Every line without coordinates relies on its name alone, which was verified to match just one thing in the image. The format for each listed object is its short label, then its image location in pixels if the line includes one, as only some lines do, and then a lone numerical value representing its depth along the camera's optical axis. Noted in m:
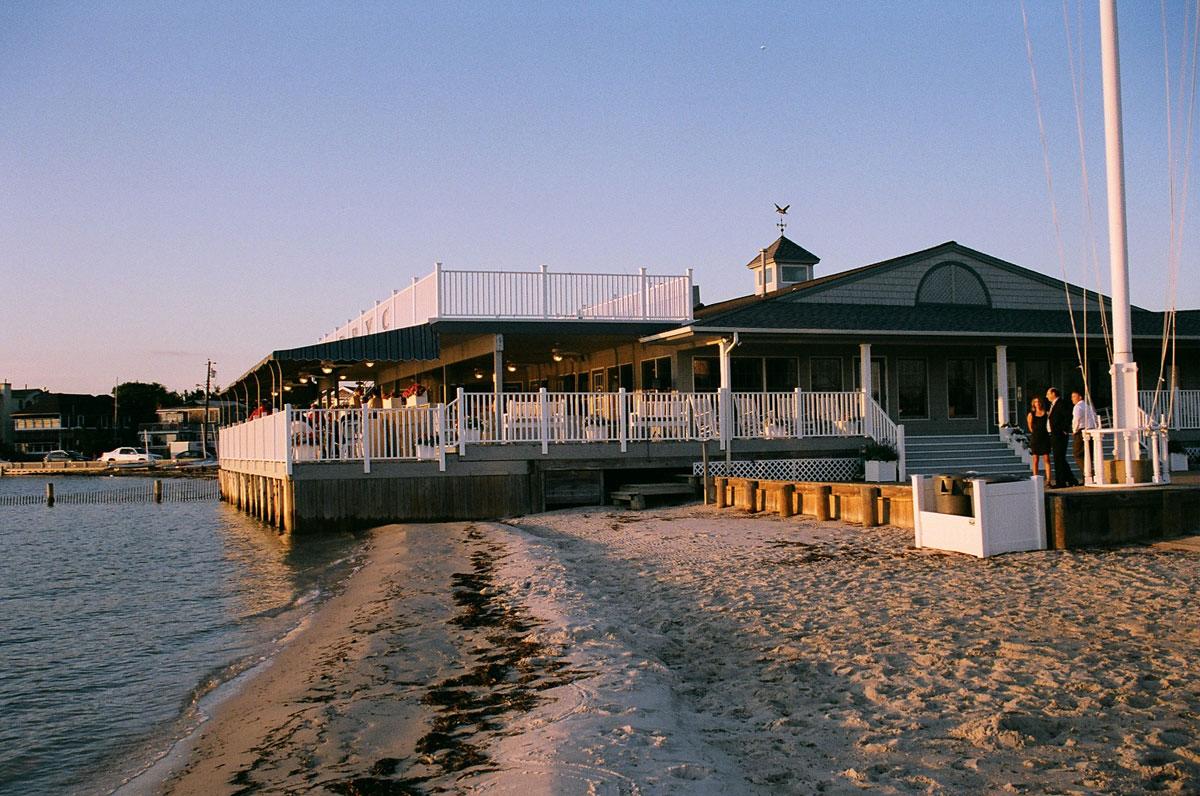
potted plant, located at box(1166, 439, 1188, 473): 22.19
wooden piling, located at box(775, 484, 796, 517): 16.66
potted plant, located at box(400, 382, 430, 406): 19.89
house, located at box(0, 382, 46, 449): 113.06
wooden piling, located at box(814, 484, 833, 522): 15.66
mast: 13.80
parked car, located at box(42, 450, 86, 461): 97.44
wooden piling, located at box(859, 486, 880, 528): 14.37
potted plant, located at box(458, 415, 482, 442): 19.50
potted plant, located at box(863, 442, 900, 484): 21.38
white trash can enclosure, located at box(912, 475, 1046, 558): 10.97
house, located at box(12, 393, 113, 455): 107.94
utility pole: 86.73
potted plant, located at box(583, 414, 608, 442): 20.34
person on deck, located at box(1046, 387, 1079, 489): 15.00
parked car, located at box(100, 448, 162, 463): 84.38
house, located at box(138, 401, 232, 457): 112.62
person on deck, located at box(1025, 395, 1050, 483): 16.58
